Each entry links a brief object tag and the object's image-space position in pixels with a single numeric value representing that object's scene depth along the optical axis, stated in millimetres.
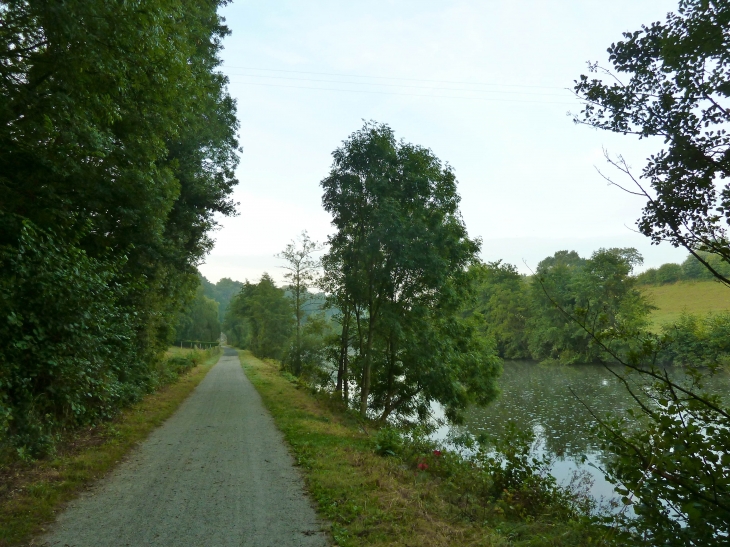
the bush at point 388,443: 9134
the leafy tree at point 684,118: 3309
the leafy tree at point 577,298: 34156
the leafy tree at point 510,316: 53312
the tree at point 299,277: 27689
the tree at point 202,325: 86744
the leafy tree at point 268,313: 42469
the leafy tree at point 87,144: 6070
